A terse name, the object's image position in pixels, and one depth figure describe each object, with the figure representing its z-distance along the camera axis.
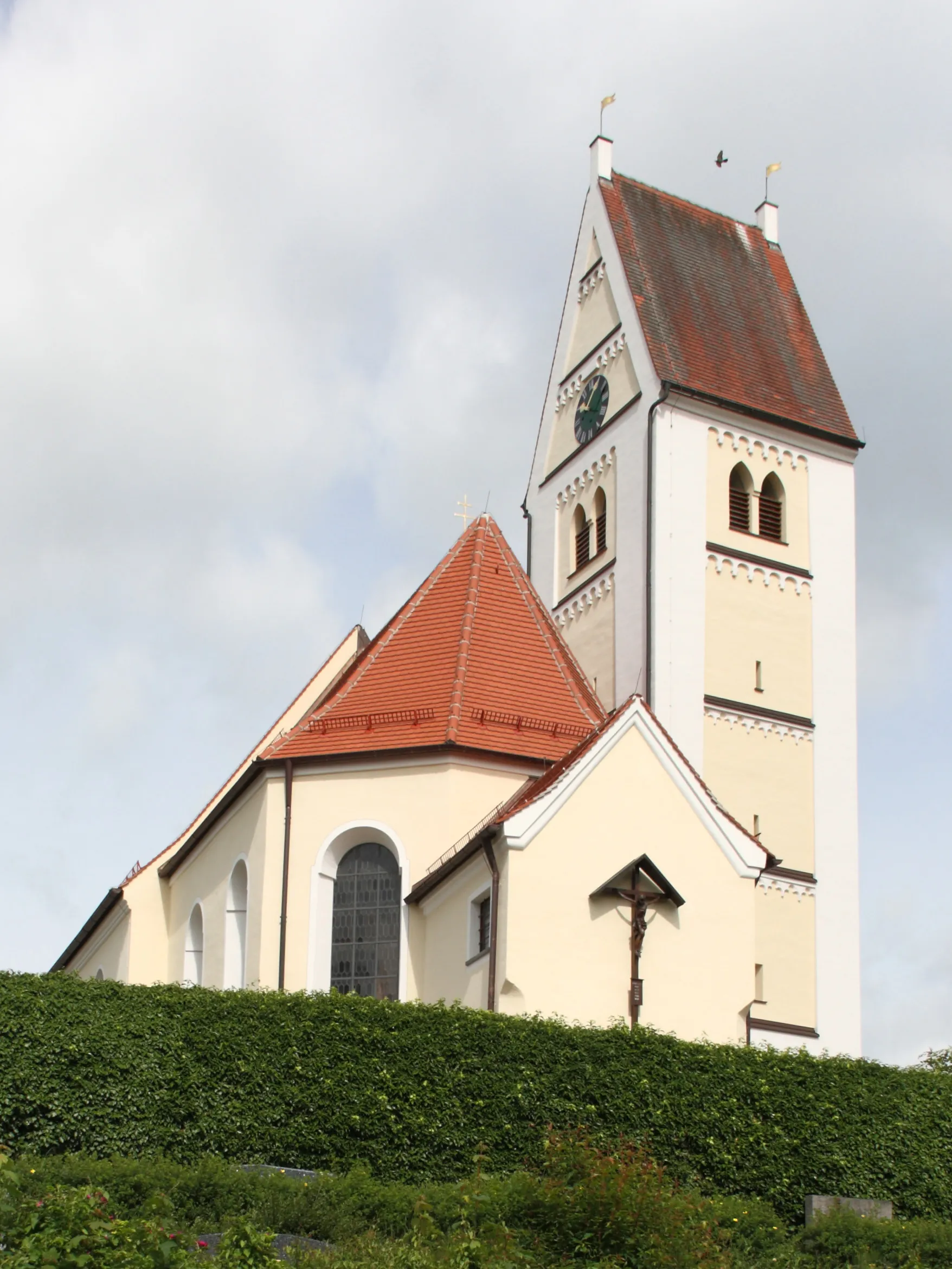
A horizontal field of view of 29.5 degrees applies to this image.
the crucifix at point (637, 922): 24.67
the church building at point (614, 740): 25.33
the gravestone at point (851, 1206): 21.31
